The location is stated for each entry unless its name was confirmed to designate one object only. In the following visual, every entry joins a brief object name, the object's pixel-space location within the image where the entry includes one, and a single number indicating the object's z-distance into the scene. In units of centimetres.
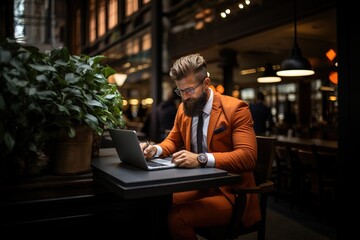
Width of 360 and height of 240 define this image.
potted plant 140
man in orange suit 176
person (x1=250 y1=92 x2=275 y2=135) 651
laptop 156
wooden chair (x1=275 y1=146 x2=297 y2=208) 481
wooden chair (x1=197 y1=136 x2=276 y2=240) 183
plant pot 163
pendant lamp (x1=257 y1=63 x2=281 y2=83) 706
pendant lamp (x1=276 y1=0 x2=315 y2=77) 501
